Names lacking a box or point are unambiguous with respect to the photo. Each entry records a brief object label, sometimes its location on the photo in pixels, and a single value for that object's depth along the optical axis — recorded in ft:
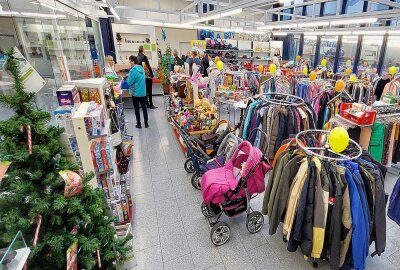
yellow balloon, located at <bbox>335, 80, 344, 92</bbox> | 14.80
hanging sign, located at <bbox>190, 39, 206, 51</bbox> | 35.77
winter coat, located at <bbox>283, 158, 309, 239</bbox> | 6.81
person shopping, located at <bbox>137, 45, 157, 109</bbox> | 22.28
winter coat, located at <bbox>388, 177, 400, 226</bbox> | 7.54
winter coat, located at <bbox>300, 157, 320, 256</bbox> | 6.64
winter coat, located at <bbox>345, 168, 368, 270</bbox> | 6.30
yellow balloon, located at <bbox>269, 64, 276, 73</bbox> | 20.62
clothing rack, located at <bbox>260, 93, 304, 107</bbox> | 11.48
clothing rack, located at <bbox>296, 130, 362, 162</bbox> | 6.61
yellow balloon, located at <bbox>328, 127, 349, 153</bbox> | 6.11
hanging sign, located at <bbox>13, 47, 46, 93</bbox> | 4.64
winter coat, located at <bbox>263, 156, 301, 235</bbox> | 7.12
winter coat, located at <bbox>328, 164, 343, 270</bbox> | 6.37
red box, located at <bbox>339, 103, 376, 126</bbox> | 10.77
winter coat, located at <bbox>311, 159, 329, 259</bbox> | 6.45
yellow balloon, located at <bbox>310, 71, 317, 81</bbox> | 19.32
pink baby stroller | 8.18
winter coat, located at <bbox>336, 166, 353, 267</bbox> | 6.39
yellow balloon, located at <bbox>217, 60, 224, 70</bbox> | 21.22
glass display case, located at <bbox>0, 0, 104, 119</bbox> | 7.99
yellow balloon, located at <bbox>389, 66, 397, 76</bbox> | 19.19
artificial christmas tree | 3.86
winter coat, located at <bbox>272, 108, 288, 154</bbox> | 11.33
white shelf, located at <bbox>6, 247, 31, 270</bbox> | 3.05
